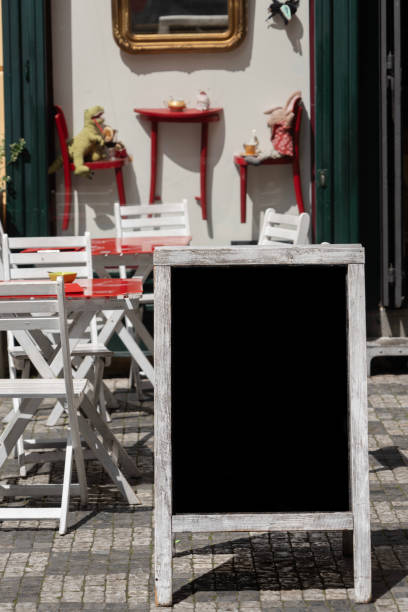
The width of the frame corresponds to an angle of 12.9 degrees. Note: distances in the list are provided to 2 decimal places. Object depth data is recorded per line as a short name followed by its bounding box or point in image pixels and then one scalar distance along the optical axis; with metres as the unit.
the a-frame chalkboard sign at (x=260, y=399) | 6.91
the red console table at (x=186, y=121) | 13.66
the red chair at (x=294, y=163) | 13.74
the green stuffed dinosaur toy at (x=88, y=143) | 13.62
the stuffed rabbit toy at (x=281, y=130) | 13.65
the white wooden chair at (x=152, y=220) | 13.27
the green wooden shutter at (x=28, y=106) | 13.45
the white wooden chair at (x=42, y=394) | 8.08
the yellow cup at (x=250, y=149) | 13.77
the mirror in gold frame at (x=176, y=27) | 13.65
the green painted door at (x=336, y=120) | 13.49
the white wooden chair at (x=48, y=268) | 10.18
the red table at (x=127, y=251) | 11.59
